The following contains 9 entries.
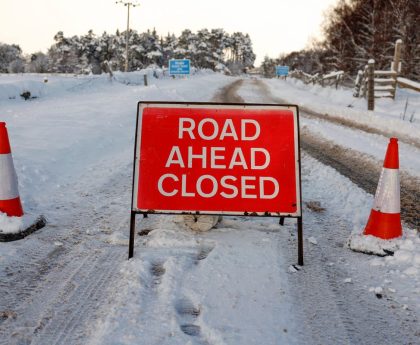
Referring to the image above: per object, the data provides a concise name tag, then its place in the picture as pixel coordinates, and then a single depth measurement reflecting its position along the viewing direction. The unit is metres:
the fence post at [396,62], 15.38
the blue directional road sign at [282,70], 62.81
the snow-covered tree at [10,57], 81.41
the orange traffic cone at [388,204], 3.47
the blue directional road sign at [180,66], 36.44
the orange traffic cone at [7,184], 3.72
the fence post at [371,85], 14.16
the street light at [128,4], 44.03
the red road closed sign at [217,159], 3.30
